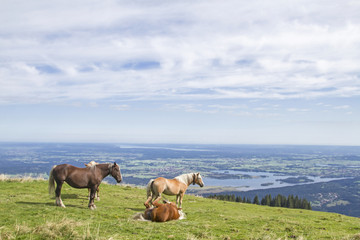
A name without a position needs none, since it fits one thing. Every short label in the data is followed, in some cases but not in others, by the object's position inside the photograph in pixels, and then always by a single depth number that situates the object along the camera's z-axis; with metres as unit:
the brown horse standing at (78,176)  13.52
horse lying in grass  11.31
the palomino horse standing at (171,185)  13.88
